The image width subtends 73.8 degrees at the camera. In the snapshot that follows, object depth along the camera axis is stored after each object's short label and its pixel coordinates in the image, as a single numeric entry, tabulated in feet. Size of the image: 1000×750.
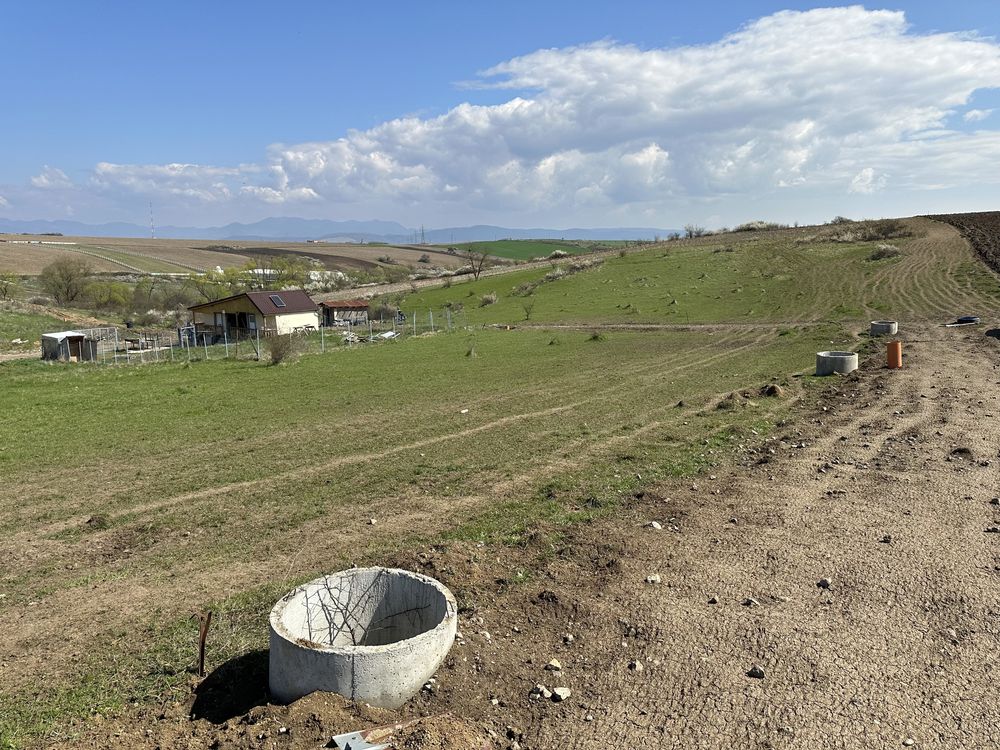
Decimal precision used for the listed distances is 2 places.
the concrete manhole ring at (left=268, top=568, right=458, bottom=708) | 16.79
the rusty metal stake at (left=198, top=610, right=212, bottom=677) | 19.05
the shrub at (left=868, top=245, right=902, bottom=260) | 193.57
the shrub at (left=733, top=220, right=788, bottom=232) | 308.03
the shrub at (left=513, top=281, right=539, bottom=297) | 224.12
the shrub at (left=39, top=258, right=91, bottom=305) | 230.89
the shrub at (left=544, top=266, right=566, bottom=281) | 244.42
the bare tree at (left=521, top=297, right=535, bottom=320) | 175.24
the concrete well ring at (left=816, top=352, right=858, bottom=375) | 65.72
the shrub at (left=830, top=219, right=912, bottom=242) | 228.22
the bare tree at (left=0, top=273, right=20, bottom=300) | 219.41
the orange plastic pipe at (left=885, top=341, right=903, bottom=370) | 66.08
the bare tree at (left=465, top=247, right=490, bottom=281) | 300.85
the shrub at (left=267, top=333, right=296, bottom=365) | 110.22
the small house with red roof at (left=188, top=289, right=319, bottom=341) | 170.81
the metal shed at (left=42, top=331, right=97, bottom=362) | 124.06
